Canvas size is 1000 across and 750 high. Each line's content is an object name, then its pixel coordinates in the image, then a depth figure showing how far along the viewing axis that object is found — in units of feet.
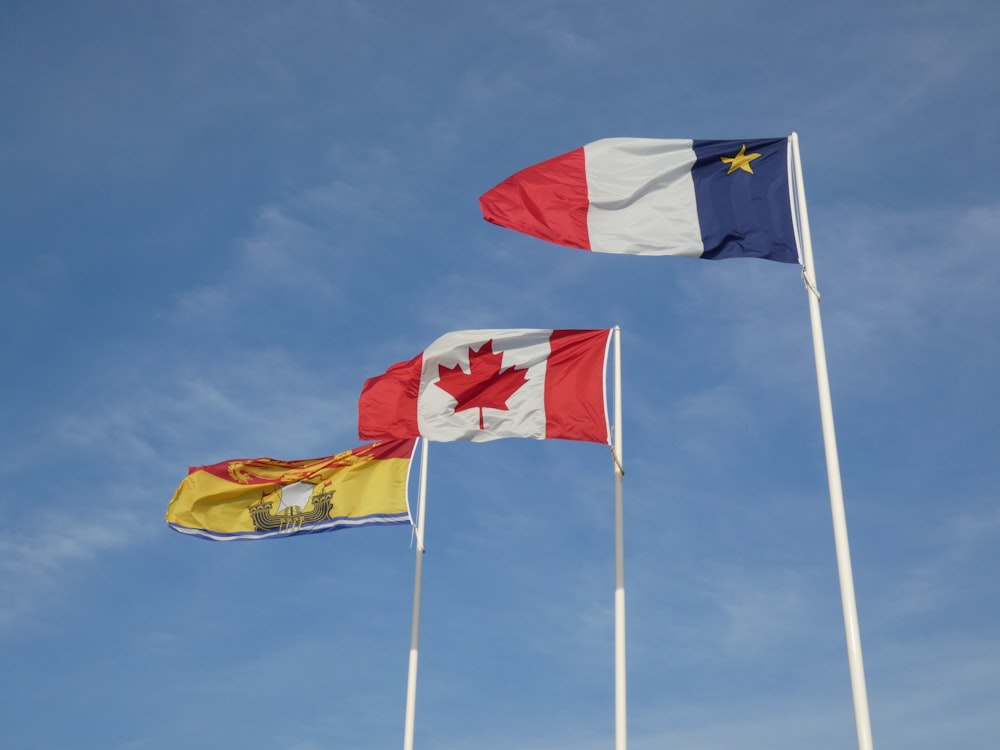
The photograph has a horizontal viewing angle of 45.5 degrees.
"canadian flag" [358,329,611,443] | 84.58
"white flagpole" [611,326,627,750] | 72.13
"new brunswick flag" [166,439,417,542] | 99.71
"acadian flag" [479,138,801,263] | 73.87
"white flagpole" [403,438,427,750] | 88.54
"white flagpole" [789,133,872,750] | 54.80
